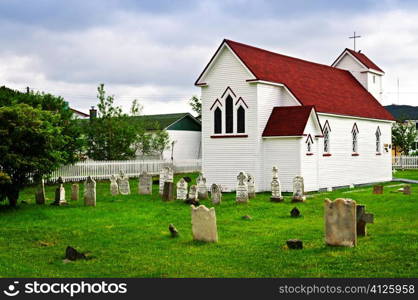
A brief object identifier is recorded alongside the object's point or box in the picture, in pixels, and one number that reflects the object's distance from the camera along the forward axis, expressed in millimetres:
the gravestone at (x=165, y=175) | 30844
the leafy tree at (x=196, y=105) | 82125
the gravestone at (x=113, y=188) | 30161
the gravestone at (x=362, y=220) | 15906
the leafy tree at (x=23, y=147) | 23078
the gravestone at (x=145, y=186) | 30891
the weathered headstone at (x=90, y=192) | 24970
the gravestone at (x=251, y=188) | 28031
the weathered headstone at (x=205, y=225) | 15852
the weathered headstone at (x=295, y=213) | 21238
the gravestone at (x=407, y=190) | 29219
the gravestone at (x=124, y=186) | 30500
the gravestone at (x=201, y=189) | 27656
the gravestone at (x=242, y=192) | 25358
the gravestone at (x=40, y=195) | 25797
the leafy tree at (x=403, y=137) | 65438
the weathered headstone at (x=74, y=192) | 26984
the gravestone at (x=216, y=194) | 25188
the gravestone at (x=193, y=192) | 25797
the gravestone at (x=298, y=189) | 26203
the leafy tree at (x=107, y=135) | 46188
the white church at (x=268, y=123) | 31516
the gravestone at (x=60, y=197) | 25281
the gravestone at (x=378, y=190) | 30388
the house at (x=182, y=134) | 61250
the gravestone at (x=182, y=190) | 27250
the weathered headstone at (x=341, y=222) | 14383
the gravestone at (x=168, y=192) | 26875
